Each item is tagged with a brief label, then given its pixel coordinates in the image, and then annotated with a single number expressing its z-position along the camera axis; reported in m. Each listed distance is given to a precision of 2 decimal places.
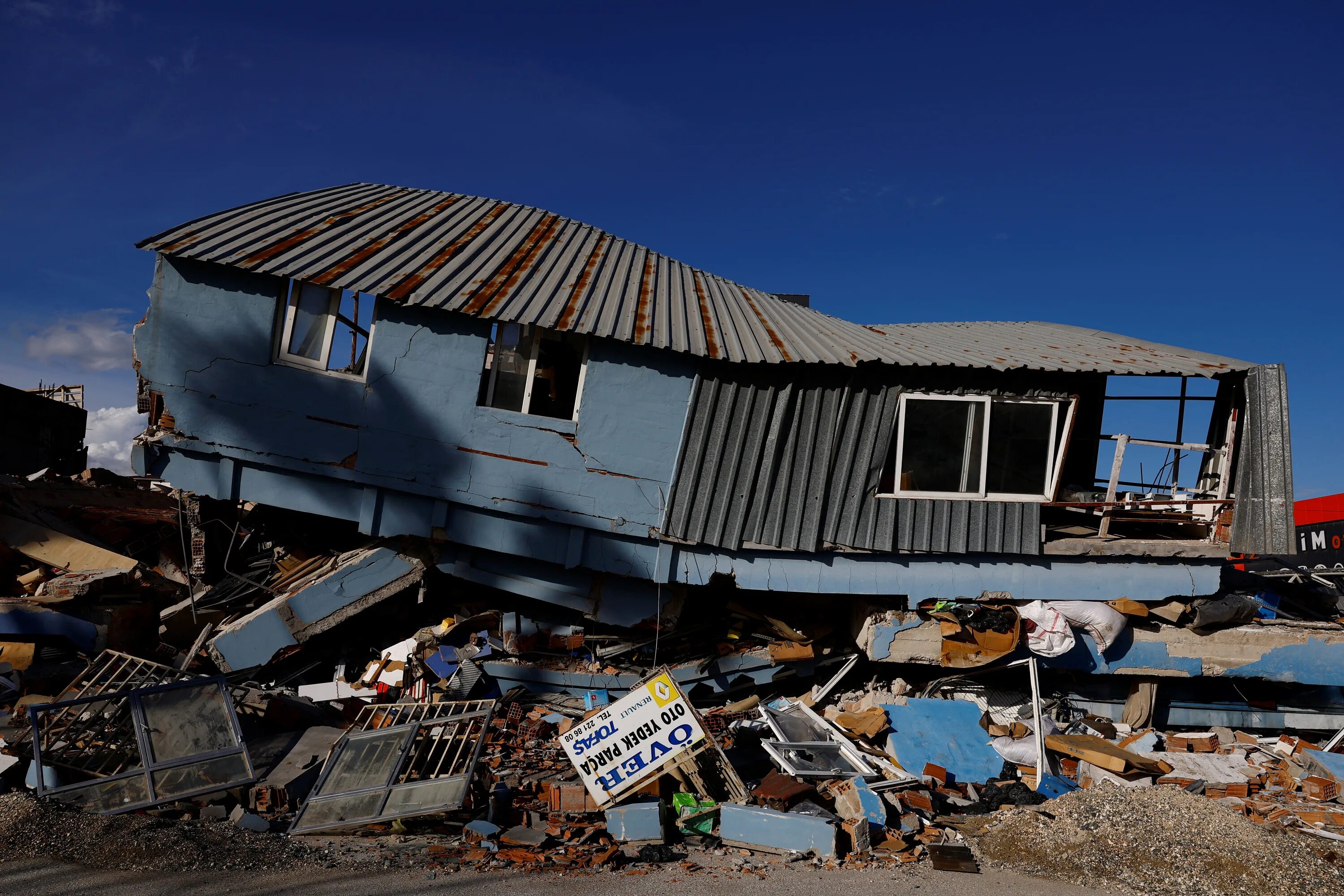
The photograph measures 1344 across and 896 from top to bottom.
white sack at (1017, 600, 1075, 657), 8.48
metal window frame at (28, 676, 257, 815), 5.70
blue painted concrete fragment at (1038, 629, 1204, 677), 8.85
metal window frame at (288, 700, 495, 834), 5.83
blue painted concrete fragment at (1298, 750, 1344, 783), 8.13
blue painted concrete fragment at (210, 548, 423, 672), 8.48
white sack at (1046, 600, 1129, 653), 8.67
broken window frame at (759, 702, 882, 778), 7.29
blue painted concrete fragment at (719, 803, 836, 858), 5.95
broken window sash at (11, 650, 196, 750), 7.27
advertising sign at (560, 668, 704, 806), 6.41
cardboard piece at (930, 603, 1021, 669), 8.52
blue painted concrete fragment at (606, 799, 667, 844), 6.03
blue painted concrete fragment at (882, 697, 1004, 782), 7.92
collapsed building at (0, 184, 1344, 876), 8.12
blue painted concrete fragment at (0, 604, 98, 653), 8.95
